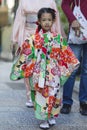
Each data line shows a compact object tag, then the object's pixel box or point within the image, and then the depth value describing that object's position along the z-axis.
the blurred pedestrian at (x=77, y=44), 9.03
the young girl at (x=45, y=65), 8.13
